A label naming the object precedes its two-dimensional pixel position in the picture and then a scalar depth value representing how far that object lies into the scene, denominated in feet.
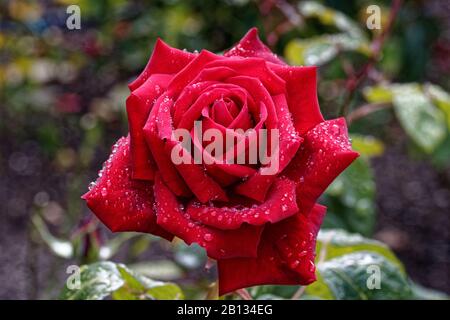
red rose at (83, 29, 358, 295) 1.48
